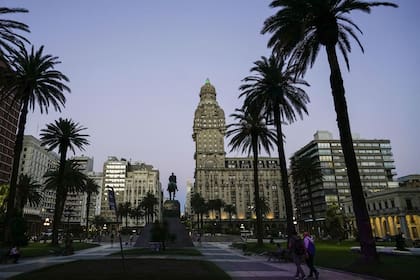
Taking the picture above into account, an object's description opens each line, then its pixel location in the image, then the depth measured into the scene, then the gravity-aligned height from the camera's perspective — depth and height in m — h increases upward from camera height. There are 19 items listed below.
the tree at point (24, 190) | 72.19 +10.38
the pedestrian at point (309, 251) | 15.29 -1.34
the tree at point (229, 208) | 150.10 +8.99
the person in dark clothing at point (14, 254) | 25.83 -1.64
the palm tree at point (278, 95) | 32.69 +14.04
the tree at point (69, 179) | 61.75 +10.70
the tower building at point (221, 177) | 186.88 +30.46
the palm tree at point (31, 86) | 32.03 +16.40
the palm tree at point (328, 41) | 18.38 +13.83
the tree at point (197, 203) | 129.62 +10.21
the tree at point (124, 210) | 139.65 +9.41
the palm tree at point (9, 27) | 24.52 +16.38
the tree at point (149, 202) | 126.19 +11.38
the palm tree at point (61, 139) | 48.56 +14.92
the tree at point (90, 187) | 88.81 +13.07
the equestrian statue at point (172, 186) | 63.96 +8.75
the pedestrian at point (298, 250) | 15.05 -1.25
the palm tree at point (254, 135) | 41.54 +12.51
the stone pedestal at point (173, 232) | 47.72 -0.54
